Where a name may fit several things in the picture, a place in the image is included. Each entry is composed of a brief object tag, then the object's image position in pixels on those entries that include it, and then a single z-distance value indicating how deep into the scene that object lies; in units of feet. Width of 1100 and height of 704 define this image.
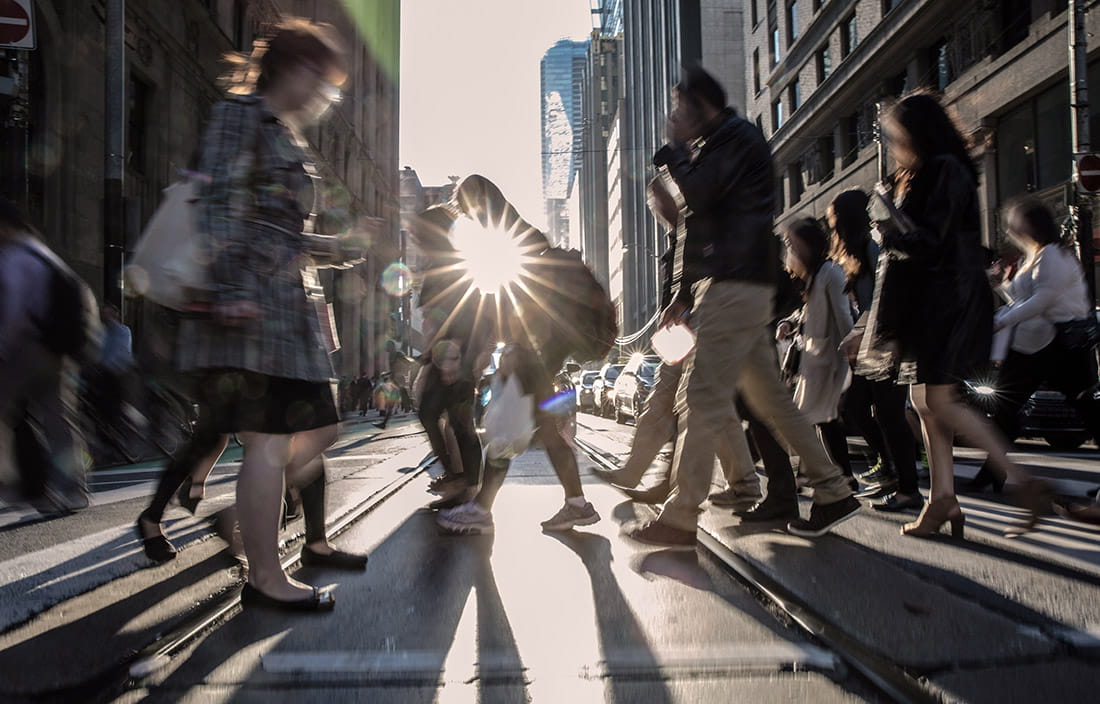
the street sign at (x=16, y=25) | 24.70
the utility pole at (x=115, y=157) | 40.78
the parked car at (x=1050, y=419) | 32.40
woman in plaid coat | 8.50
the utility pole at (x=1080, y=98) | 45.73
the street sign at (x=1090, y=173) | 42.52
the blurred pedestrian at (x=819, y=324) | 16.24
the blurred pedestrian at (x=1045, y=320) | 14.48
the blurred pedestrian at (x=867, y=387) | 14.94
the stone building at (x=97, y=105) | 42.13
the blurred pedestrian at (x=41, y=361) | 7.14
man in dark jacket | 11.76
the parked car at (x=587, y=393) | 91.10
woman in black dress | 11.69
